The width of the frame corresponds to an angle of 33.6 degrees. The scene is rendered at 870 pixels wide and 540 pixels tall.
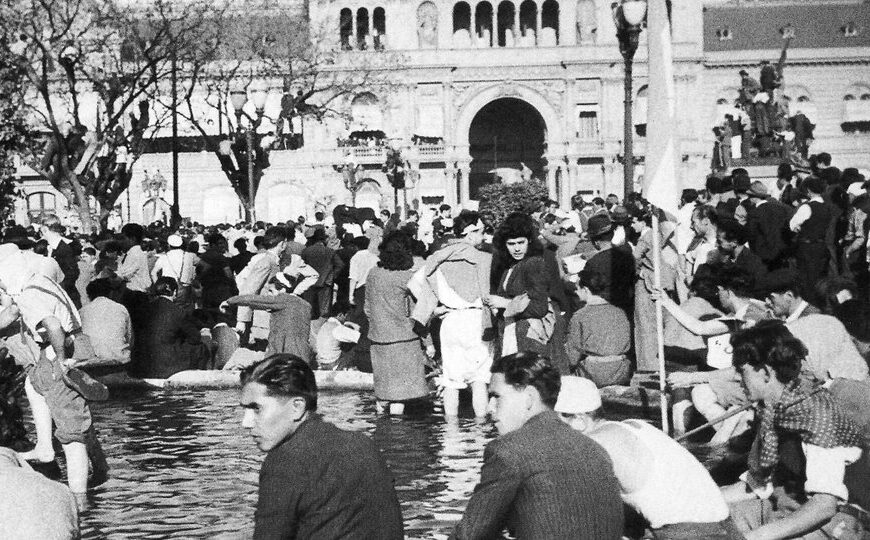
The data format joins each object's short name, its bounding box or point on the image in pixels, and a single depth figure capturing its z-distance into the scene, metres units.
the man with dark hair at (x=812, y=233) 13.67
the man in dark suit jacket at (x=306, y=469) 4.64
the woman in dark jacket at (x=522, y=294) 10.38
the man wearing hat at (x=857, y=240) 13.51
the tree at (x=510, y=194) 32.28
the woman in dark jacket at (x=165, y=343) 14.23
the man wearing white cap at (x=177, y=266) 17.77
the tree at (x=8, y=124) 25.22
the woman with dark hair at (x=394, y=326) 11.55
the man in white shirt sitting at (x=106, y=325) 10.16
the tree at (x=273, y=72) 34.38
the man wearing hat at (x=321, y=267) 16.75
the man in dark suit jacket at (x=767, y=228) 13.40
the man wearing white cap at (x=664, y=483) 5.18
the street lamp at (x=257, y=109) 27.94
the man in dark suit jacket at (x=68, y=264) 17.25
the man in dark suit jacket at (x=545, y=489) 4.77
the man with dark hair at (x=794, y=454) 5.52
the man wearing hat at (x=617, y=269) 11.47
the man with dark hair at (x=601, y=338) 10.32
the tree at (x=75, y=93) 28.19
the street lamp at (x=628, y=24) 17.05
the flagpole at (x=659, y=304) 8.35
